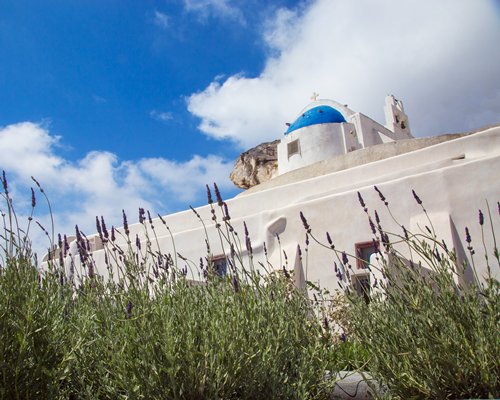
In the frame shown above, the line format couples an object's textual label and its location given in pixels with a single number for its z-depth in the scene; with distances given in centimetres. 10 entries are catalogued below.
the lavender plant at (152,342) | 196
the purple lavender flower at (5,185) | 238
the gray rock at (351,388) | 276
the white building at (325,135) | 1744
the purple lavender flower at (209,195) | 278
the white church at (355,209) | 711
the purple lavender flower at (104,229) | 273
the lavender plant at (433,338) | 225
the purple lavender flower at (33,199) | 253
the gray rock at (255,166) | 2434
